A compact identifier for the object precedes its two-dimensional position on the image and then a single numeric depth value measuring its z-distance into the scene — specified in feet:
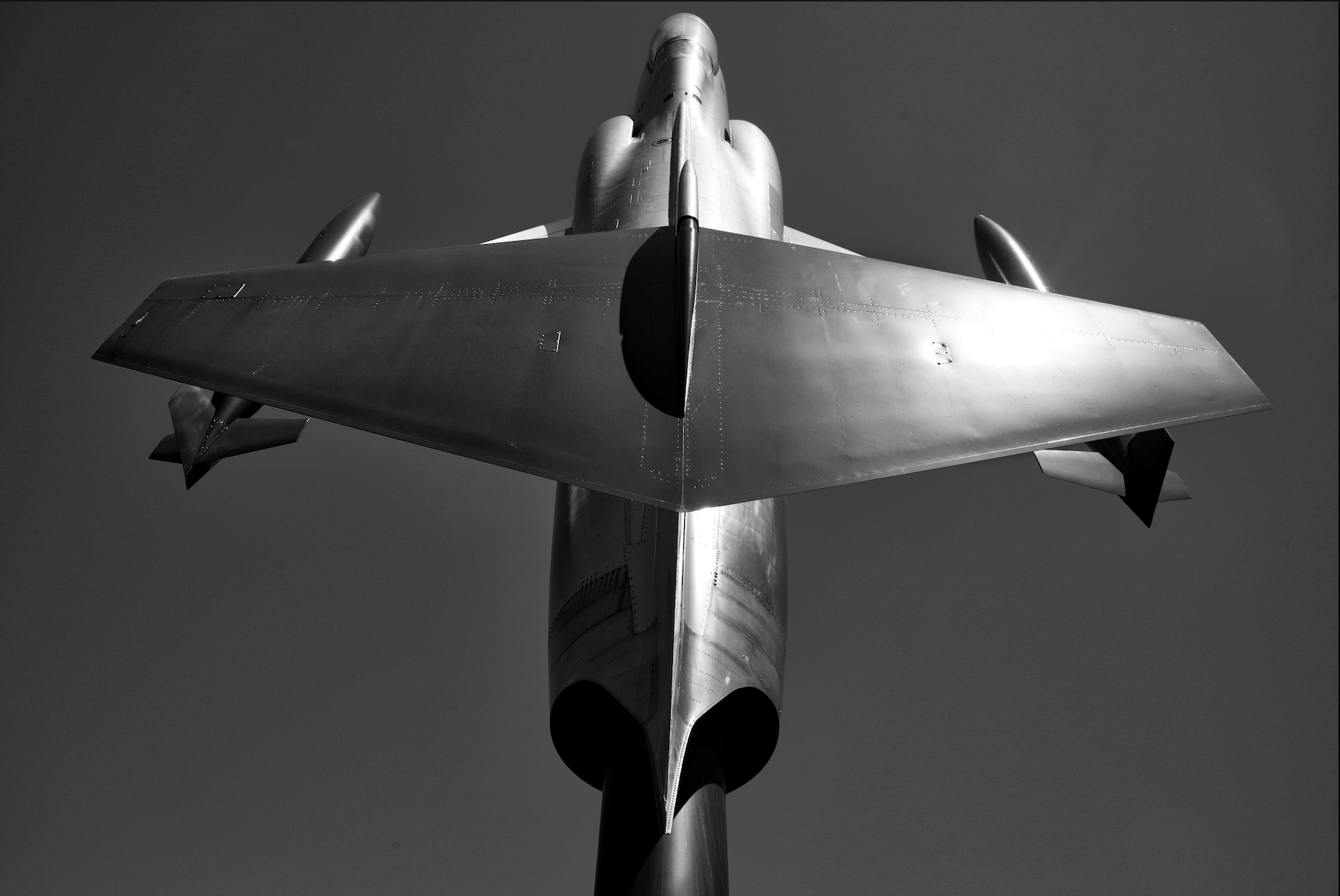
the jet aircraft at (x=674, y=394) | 23.18
